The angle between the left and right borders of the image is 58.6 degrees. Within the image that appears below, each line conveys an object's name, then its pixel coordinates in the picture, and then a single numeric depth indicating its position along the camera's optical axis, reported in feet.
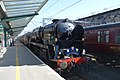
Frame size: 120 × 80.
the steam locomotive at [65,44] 19.60
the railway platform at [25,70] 14.76
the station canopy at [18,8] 29.56
